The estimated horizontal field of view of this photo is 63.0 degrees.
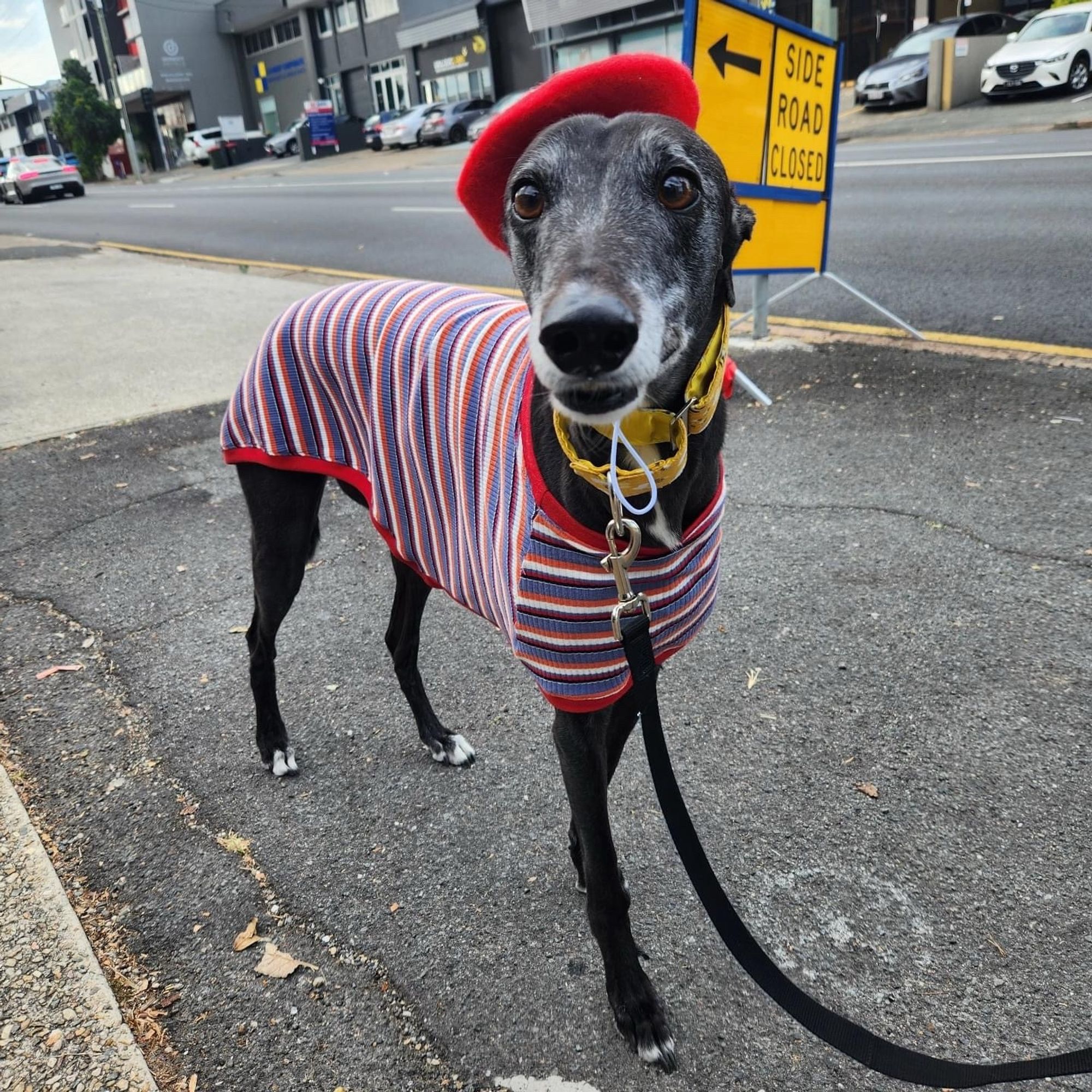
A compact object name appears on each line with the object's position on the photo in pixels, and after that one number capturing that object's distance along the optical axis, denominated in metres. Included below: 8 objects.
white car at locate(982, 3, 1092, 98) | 17.62
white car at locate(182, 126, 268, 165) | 48.88
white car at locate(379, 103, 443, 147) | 34.09
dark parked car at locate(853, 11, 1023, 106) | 20.86
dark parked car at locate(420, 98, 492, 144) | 32.66
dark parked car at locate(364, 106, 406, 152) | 37.06
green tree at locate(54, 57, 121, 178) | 51.91
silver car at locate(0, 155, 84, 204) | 31.89
